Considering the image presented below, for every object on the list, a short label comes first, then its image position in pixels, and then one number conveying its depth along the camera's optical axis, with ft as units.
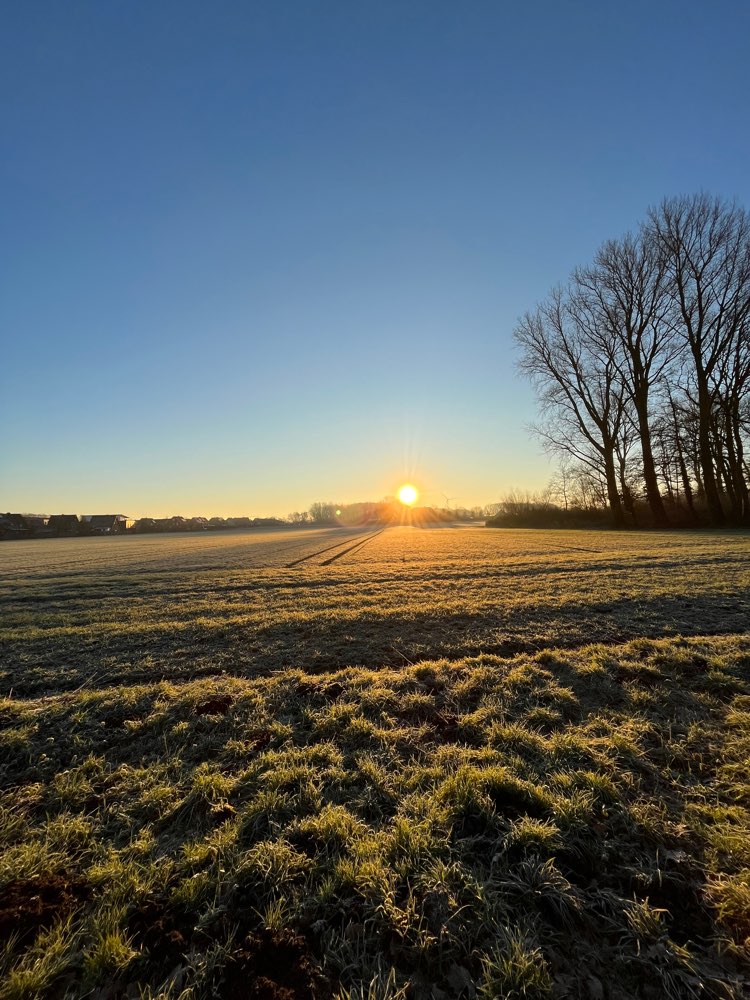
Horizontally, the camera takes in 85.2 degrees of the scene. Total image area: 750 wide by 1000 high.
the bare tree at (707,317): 94.12
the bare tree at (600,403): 112.27
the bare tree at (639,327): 104.12
